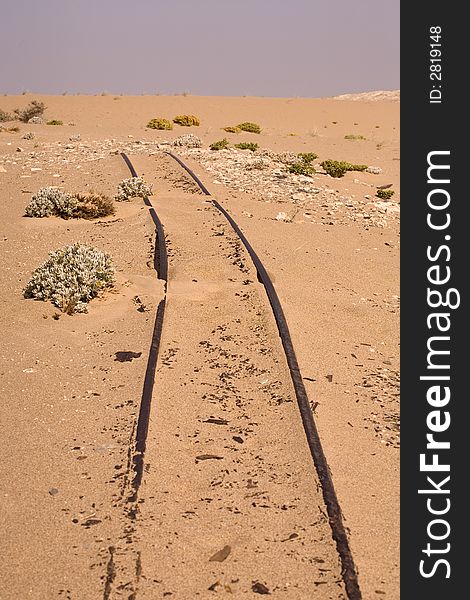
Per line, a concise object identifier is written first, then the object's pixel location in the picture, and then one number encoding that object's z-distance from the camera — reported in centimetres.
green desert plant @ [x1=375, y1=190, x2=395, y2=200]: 1395
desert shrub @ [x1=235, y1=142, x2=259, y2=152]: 2013
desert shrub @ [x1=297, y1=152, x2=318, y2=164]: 1773
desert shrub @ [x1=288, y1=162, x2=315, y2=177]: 1555
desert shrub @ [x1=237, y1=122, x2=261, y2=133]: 3005
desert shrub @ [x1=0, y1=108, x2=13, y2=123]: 3350
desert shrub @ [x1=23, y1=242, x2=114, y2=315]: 742
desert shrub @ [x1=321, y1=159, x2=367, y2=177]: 1620
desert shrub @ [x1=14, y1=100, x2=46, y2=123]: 3519
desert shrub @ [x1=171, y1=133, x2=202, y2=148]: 2048
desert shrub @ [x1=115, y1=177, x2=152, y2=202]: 1269
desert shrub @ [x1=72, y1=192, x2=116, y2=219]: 1153
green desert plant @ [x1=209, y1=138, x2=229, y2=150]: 1972
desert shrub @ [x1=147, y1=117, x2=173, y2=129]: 3026
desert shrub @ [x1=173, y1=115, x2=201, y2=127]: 3244
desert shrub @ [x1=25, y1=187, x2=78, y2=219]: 1155
